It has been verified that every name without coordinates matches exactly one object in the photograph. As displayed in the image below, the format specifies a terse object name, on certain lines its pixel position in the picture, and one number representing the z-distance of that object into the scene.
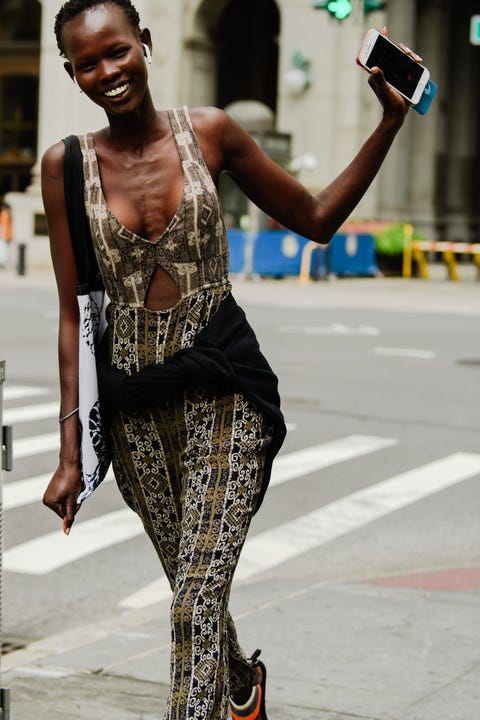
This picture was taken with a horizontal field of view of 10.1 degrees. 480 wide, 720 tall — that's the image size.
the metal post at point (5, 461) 7.21
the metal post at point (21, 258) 57.60
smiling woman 6.62
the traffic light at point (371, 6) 36.00
